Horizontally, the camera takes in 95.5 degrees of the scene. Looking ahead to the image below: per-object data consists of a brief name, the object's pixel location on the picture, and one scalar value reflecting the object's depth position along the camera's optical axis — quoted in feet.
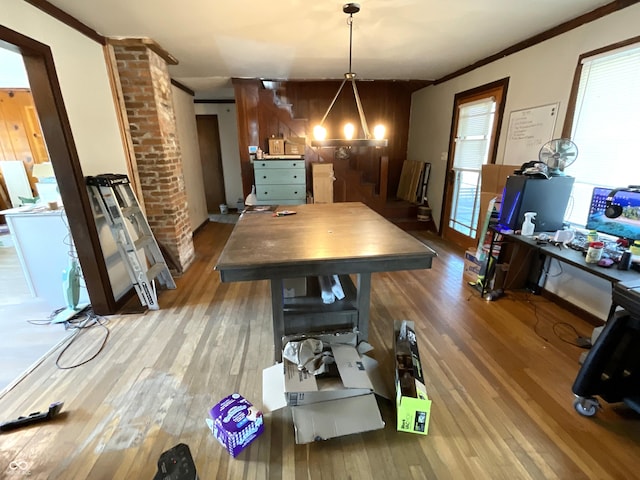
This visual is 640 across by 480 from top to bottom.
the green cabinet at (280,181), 15.16
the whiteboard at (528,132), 9.07
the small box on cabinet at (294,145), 16.30
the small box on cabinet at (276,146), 16.05
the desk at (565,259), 5.80
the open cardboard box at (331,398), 4.85
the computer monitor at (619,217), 6.29
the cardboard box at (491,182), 10.62
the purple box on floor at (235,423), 4.60
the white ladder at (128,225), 8.19
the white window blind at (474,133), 12.05
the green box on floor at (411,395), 4.79
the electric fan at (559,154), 7.87
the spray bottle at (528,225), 8.11
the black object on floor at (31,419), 5.07
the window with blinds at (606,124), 6.91
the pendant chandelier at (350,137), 7.21
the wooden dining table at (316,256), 5.24
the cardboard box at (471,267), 10.13
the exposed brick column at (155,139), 9.59
